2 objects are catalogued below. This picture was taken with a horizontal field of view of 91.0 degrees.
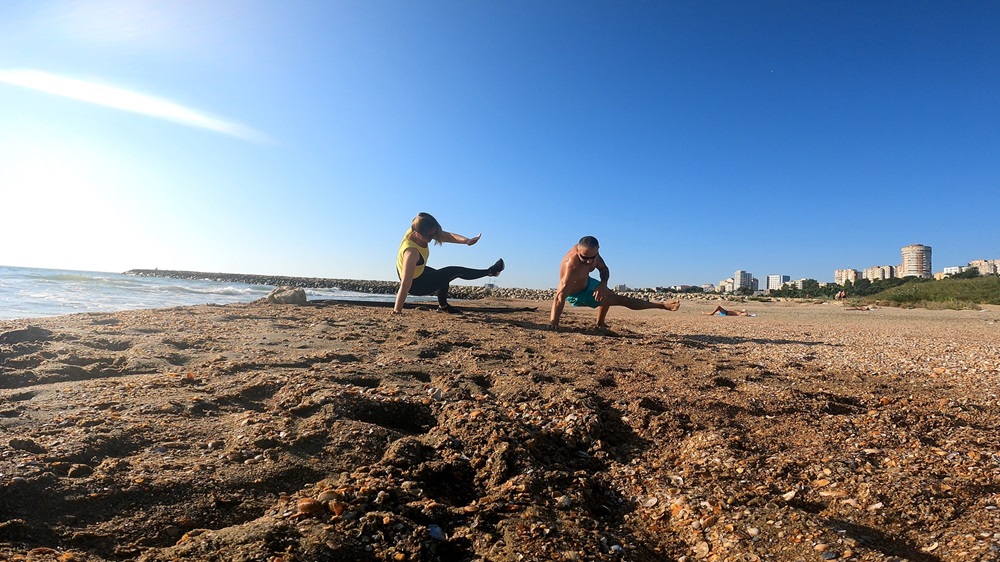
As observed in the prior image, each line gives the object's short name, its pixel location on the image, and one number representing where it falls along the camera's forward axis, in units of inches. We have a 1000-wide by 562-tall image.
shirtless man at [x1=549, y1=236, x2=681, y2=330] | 249.0
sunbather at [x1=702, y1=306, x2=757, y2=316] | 440.0
